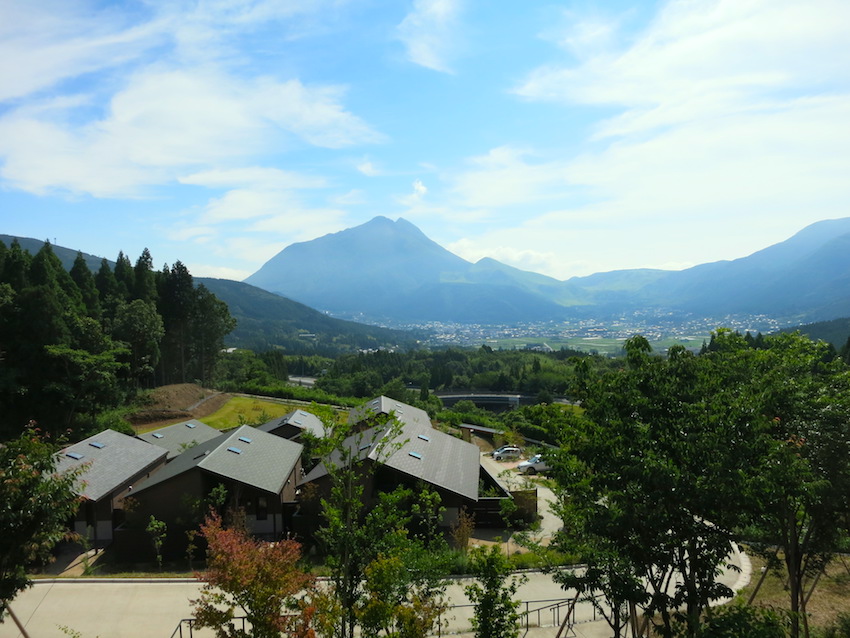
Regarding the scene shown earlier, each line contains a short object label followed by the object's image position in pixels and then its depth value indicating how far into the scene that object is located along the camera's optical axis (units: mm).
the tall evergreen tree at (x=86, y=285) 40656
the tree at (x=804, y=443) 8086
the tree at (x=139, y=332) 39938
